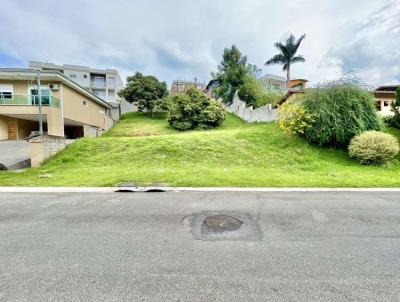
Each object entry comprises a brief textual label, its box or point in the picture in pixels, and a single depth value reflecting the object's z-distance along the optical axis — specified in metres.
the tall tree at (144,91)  32.44
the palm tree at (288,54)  36.66
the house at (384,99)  24.02
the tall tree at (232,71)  33.69
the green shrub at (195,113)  26.73
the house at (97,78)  44.62
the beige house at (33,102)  19.91
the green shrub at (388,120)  17.57
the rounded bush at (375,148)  12.13
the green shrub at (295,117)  14.49
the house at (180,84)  59.92
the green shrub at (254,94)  30.70
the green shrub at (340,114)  13.95
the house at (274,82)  36.38
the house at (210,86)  46.83
